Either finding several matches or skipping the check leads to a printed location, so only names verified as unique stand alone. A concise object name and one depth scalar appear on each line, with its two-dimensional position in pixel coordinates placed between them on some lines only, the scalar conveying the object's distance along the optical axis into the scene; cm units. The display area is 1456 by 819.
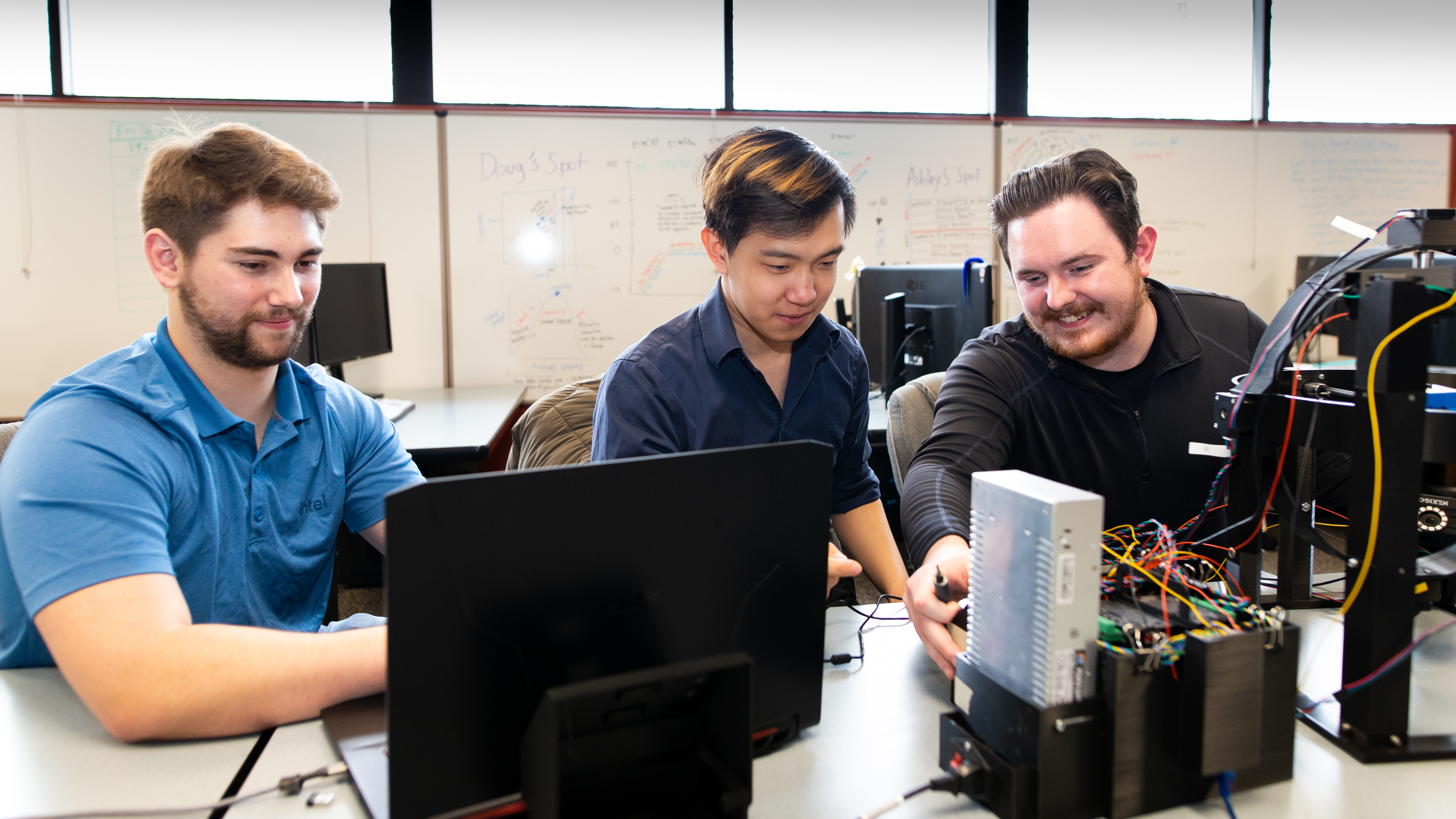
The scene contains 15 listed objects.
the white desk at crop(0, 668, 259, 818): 79
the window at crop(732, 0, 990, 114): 409
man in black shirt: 145
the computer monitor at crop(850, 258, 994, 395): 270
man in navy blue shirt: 132
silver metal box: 70
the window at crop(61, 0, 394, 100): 362
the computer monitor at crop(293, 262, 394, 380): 301
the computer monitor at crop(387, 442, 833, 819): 65
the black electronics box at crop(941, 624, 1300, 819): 73
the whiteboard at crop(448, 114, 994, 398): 385
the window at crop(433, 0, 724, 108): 388
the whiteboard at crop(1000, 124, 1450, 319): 430
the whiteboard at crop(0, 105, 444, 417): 353
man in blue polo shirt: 87
